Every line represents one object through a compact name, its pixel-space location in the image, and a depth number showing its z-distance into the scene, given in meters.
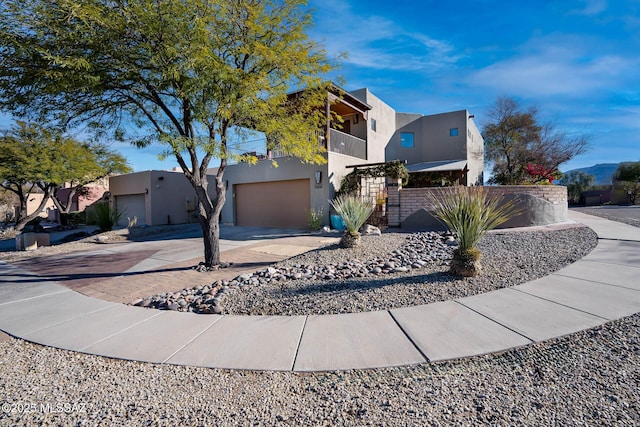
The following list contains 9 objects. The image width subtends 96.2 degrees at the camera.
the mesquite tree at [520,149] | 18.47
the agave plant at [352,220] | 7.45
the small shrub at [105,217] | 14.95
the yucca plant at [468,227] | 4.93
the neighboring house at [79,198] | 25.06
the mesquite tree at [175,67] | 4.84
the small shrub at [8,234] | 15.38
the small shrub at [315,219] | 12.47
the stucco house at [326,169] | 13.22
